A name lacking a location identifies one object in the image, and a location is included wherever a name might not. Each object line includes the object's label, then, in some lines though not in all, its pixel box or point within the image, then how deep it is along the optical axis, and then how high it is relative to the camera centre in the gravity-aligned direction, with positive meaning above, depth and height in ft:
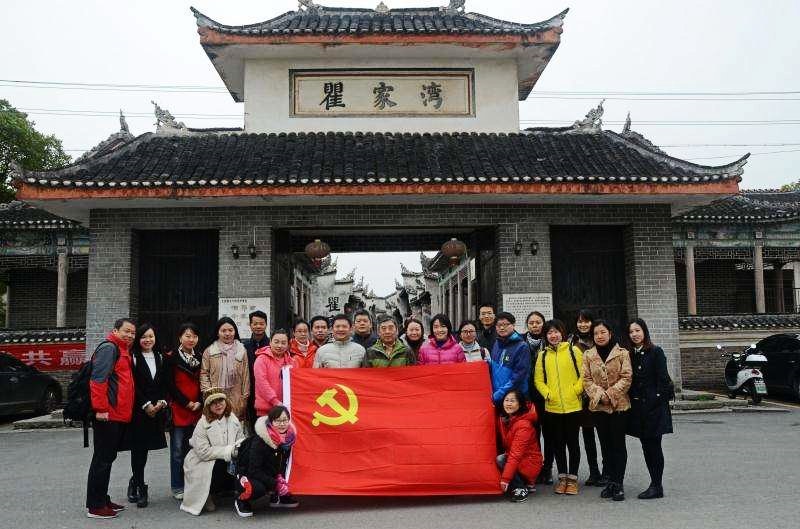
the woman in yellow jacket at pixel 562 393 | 18.48 -2.50
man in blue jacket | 18.66 -1.59
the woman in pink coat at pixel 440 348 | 19.69 -1.27
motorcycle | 39.90 -4.46
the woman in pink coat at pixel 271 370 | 18.56 -1.80
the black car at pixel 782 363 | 40.73 -3.84
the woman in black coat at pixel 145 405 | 18.10 -2.68
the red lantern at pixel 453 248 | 38.73 +3.51
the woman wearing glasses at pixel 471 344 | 20.15 -1.18
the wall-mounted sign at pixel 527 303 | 36.65 +0.15
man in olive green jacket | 19.24 -1.32
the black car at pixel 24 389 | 39.11 -4.97
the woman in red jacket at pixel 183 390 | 18.56 -2.35
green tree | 66.80 +17.35
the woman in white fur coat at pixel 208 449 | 17.49 -3.80
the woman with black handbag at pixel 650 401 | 17.62 -2.63
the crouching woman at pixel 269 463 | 16.81 -4.12
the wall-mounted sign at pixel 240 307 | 36.09 +0.07
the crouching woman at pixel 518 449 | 17.78 -3.98
